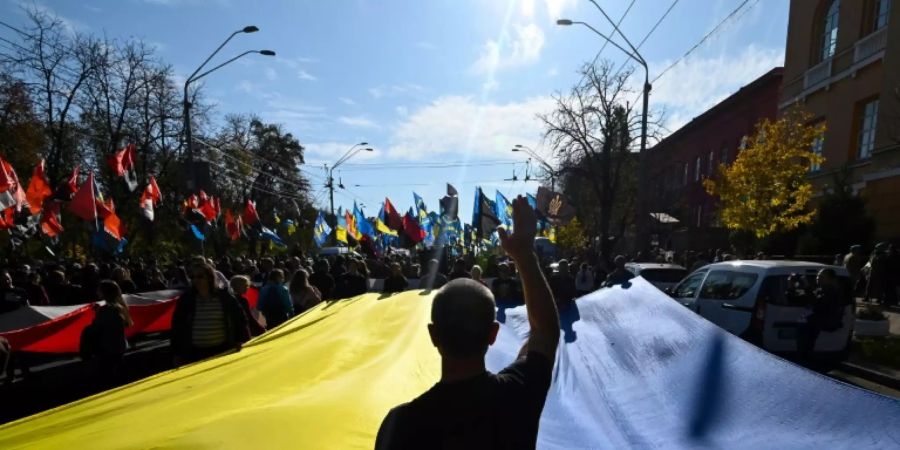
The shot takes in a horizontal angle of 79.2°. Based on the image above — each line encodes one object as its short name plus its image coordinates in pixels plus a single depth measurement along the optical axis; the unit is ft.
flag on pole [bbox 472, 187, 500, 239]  73.10
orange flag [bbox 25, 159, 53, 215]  42.32
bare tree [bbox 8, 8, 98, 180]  78.64
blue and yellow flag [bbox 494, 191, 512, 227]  83.15
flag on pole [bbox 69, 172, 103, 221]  40.75
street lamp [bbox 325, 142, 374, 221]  141.63
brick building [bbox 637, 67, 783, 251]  102.68
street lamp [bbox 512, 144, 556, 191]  111.61
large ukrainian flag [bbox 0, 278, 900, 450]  8.15
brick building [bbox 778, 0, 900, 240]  56.70
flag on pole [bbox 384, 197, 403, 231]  80.53
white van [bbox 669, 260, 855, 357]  25.41
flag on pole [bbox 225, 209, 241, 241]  75.36
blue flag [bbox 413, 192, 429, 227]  95.73
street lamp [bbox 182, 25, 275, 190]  63.09
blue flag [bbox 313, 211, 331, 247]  83.41
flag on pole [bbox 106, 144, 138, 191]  46.34
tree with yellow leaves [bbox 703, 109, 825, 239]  55.77
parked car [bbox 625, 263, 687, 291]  43.39
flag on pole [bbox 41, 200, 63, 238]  45.85
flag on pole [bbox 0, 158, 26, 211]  34.96
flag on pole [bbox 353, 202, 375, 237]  87.10
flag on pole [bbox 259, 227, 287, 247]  79.36
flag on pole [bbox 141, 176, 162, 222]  48.98
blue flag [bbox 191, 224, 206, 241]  54.67
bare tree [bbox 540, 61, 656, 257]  99.09
